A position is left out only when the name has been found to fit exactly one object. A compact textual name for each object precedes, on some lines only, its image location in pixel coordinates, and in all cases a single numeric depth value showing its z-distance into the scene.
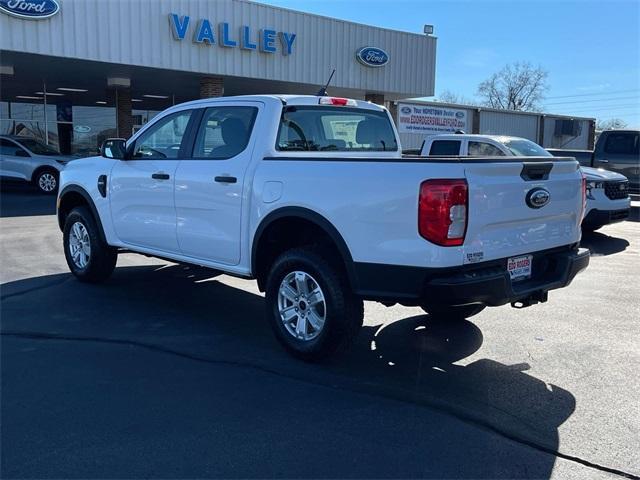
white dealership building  15.38
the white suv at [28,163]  17.39
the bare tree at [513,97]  74.31
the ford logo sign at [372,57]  21.00
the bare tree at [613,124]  73.09
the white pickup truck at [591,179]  10.17
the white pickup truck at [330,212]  3.71
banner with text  24.84
